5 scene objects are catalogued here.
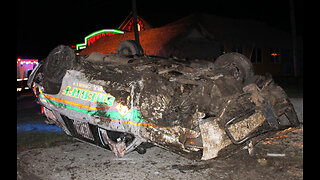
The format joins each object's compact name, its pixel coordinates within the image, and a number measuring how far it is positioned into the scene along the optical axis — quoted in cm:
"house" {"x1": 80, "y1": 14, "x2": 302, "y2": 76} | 1748
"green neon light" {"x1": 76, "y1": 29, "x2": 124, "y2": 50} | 2180
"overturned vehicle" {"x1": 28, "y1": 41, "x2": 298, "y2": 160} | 351
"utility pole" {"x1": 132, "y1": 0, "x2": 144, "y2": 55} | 1276
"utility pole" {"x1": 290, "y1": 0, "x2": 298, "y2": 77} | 2221
